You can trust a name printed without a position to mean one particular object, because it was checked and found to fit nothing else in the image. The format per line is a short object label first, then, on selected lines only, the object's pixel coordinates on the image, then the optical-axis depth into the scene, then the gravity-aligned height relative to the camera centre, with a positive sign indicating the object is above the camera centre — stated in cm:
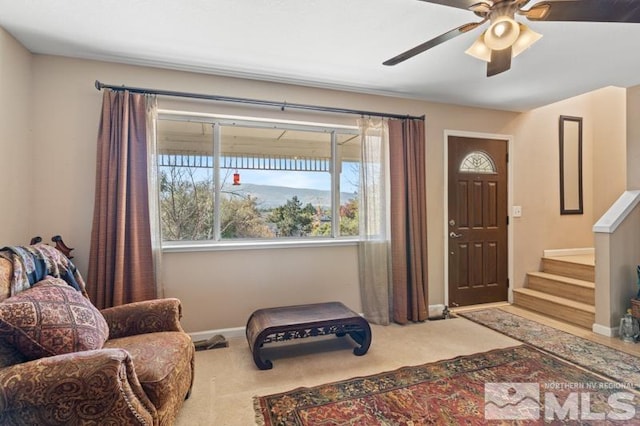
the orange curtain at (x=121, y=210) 259 +4
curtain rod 272 +105
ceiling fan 150 +95
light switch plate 419 +0
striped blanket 166 -29
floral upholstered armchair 125 -64
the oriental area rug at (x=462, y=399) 189 -120
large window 308 +35
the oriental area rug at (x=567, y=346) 243 -120
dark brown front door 395 -12
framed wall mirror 442 +62
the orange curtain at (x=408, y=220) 351 -9
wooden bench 249 -89
